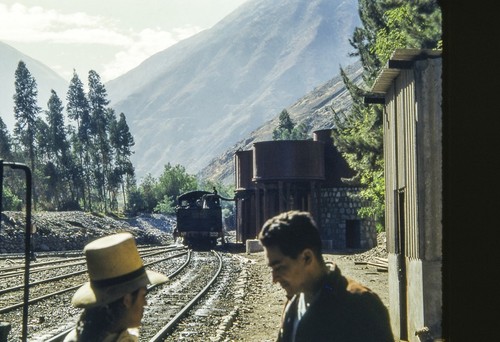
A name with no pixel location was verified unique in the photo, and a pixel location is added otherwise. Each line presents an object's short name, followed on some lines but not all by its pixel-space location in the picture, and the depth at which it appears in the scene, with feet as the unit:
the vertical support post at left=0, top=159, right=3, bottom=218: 15.73
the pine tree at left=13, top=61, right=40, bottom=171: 316.62
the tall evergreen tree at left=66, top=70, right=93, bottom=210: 353.31
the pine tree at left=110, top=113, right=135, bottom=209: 358.84
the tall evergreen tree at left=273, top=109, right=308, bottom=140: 394.44
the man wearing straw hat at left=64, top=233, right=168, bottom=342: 11.43
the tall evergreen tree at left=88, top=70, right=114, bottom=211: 353.31
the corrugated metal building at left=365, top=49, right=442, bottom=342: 34.78
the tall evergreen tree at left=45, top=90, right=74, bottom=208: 333.62
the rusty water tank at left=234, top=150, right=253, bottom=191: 163.02
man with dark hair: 11.03
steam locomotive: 146.82
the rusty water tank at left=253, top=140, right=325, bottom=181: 143.13
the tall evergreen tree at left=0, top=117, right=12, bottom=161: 333.23
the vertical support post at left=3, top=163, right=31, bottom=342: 15.66
